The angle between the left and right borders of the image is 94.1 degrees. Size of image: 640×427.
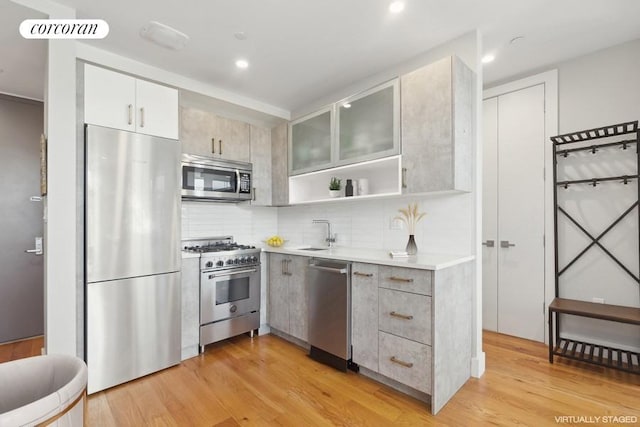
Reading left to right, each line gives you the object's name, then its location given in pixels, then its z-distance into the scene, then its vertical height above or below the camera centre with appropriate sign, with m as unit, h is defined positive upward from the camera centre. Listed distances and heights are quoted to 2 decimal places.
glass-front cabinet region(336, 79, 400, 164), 2.54 +0.81
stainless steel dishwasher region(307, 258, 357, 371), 2.48 -0.88
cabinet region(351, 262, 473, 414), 1.96 -0.82
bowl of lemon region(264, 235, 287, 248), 3.73 -0.37
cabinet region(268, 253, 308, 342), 2.96 -0.87
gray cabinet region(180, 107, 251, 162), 3.02 +0.84
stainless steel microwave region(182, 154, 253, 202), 3.02 +0.36
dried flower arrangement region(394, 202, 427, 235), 2.72 -0.03
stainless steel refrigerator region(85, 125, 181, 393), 2.24 -0.34
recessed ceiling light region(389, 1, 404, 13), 2.03 +1.42
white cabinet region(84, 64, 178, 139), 2.31 +0.91
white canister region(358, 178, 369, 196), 3.03 +0.26
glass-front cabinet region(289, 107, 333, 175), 3.13 +0.79
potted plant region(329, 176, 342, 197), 3.16 +0.26
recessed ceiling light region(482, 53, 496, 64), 2.74 +1.45
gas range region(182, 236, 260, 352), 2.90 -0.79
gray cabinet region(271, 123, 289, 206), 3.62 +0.58
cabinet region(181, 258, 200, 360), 2.78 -0.89
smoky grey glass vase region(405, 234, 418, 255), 2.53 -0.29
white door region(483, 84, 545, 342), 3.02 -0.01
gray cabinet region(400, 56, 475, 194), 2.18 +0.66
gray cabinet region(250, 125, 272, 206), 3.63 +0.60
